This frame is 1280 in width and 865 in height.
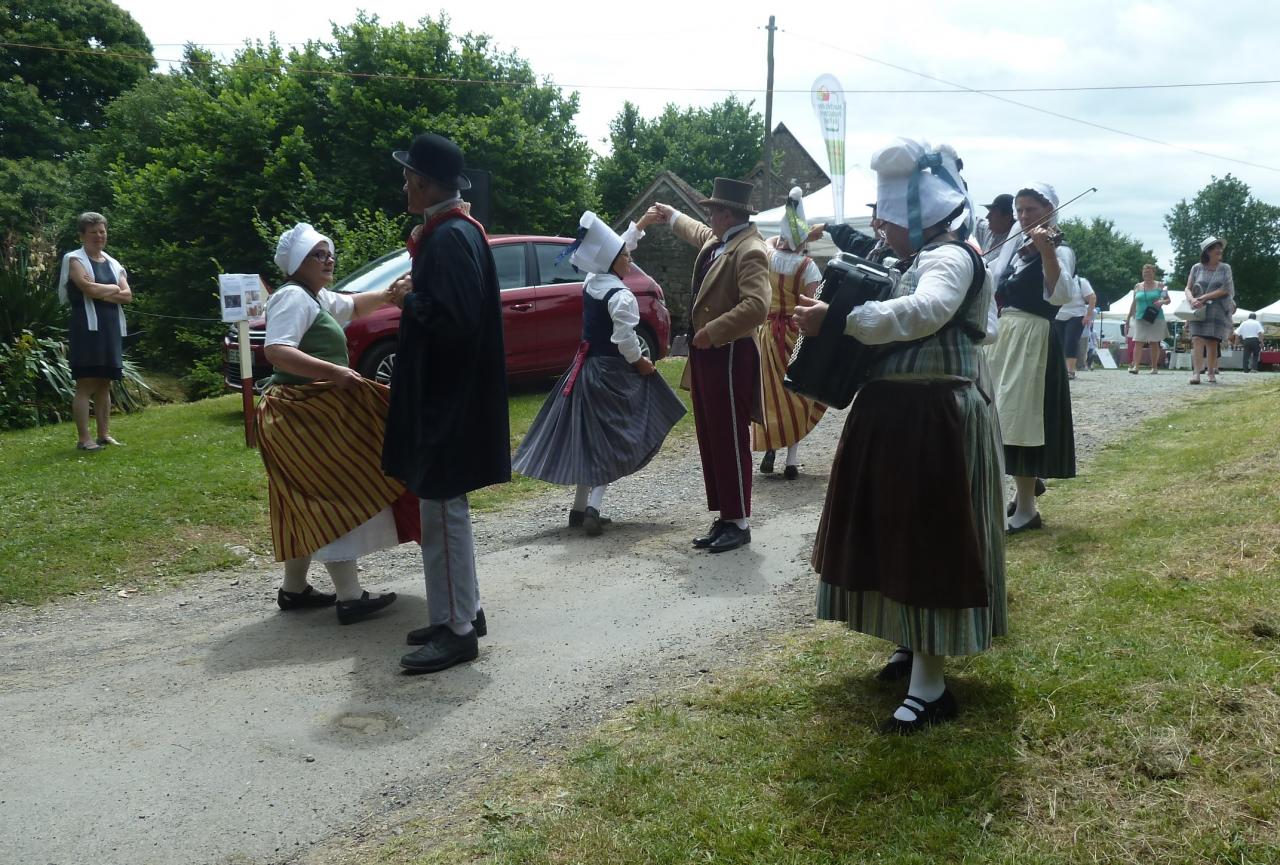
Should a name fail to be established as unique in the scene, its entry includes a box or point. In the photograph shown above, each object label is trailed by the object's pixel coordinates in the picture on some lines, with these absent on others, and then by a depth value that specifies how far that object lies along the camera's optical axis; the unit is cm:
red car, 1094
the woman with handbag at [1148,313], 1633
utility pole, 2672
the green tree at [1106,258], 7775
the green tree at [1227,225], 6844
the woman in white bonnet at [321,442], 477
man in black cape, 429
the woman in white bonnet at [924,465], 342
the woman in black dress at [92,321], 888
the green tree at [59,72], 4275
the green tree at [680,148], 4575
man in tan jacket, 604
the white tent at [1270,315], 3553
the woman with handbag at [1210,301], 1339
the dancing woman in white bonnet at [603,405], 653
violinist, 590
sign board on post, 852
